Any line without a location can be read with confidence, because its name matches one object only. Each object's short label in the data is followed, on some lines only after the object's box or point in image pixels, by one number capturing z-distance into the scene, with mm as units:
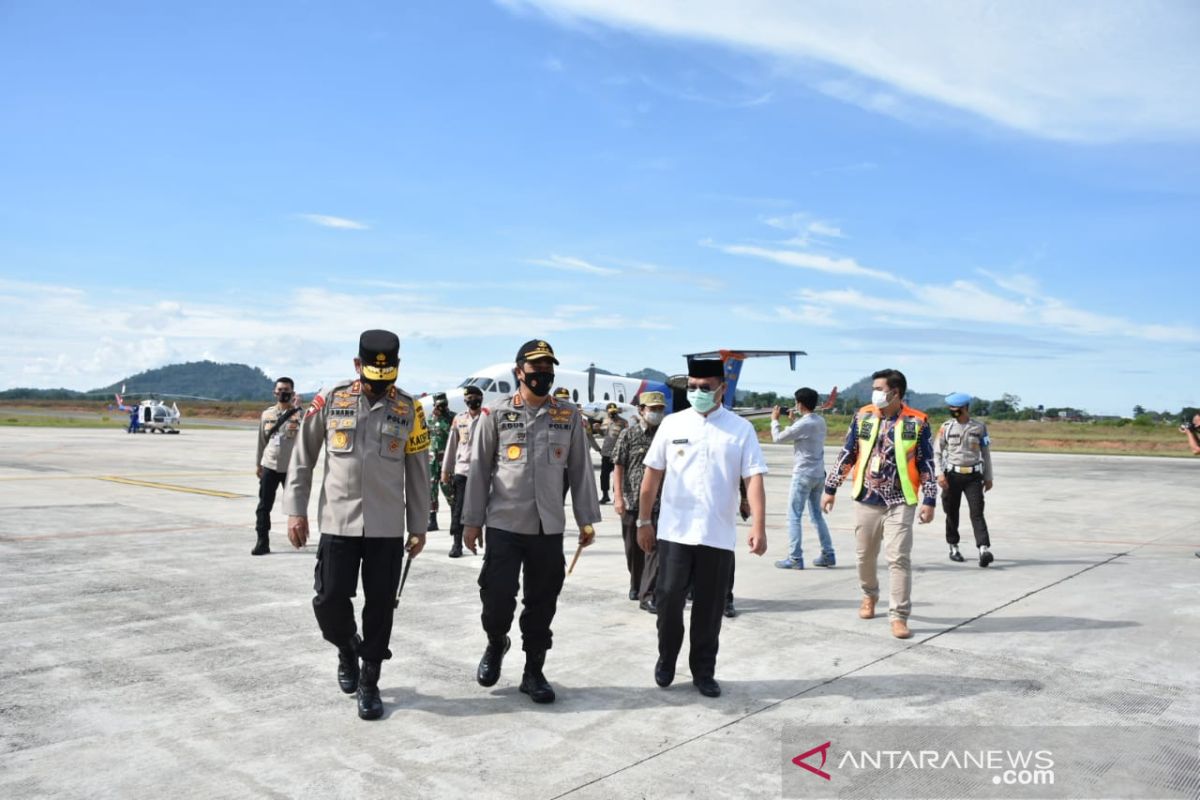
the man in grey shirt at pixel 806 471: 9469
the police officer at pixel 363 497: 4770
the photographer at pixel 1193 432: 10859
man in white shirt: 5117
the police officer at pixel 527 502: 4980
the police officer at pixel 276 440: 9945
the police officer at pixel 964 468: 9797
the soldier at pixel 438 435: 11570
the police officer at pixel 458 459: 9570
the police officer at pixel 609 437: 12647
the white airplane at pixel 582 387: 24031
